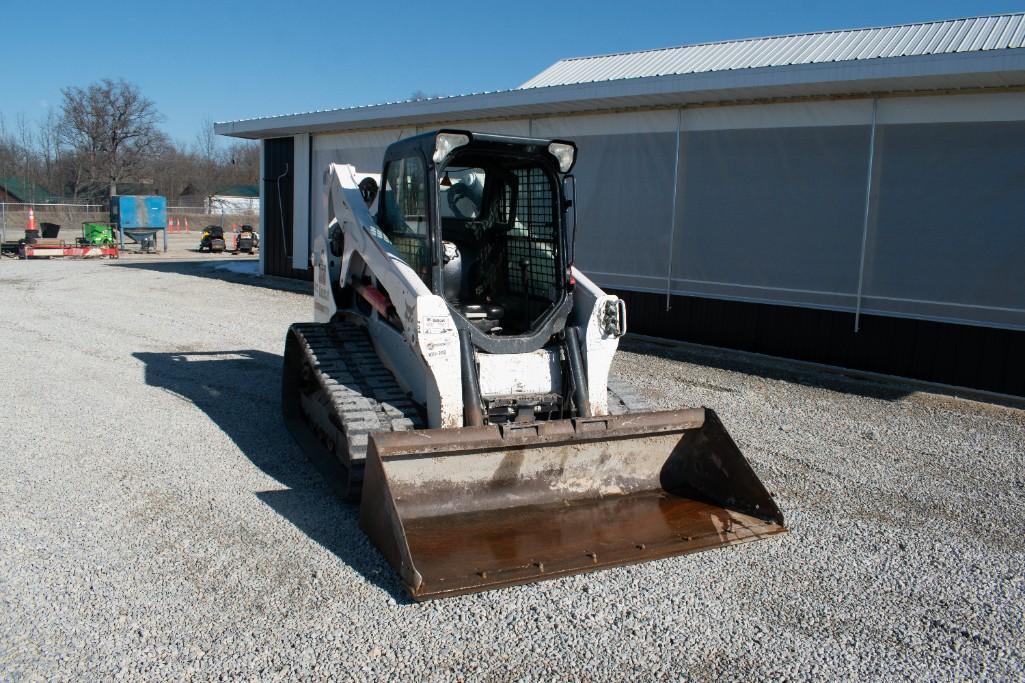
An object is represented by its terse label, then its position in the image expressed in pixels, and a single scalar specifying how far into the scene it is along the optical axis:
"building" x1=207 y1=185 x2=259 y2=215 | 49.86
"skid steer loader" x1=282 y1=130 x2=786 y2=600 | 4.73
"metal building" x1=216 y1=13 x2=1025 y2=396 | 9.38
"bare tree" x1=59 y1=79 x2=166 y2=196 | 54.41
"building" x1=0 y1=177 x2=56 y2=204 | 50.29
